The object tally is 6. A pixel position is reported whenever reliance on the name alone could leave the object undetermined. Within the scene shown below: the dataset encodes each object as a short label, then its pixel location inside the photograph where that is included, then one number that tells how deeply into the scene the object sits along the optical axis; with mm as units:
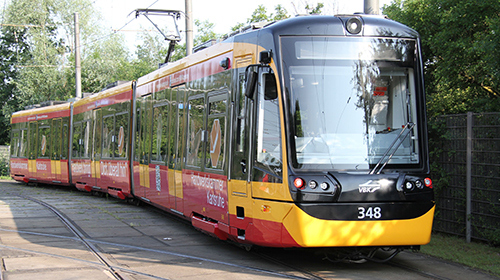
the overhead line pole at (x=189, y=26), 16391
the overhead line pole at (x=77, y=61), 28516
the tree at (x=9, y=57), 50656
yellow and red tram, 6871
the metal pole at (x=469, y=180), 9367
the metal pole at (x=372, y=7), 9484
